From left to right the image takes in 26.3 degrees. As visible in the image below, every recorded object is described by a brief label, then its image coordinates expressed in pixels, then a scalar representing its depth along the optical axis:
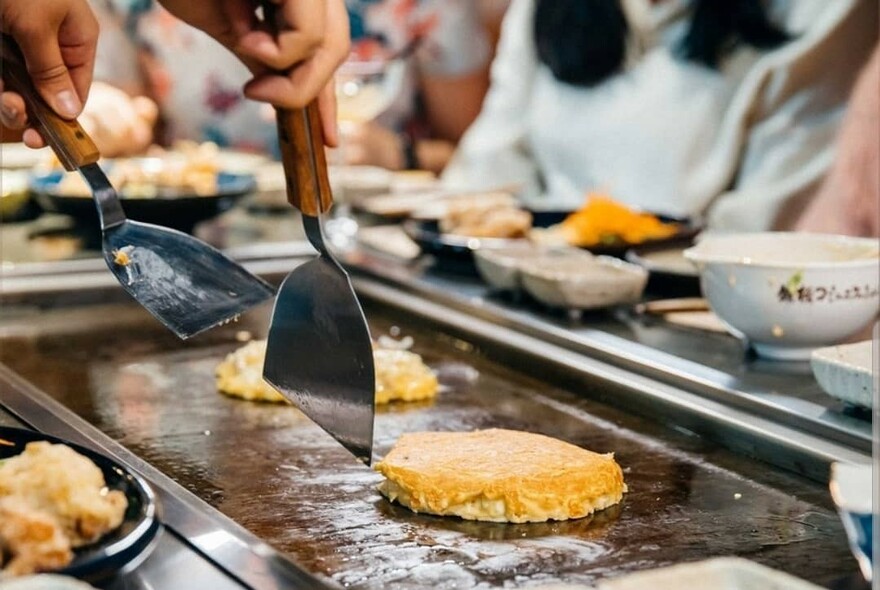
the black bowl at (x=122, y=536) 0.80
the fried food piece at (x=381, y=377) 1.19
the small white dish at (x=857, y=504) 0.77
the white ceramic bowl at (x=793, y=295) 1.15
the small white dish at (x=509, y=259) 1.37
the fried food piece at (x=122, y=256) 1.04
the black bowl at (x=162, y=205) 1.62
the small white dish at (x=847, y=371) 1.04
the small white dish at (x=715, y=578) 0.80
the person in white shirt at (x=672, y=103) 1.97
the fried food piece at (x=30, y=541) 0.81
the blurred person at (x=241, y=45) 1.01
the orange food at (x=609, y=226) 1.50
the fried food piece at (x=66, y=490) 0.83
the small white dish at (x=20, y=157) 2.03
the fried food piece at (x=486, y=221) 1.54
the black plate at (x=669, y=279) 1.37
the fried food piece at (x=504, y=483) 0.98
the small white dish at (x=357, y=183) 2.03
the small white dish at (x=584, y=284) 1.30
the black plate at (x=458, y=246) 1.47
